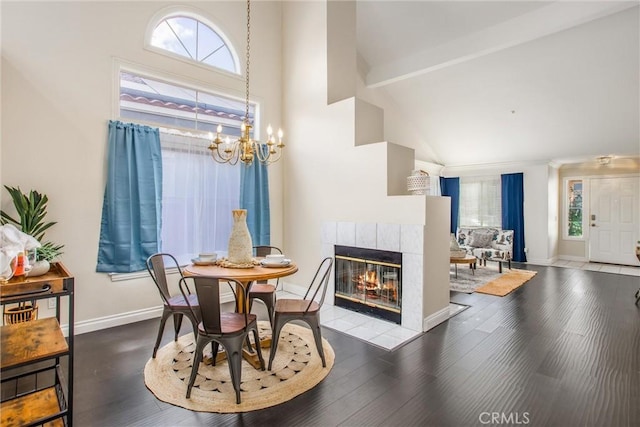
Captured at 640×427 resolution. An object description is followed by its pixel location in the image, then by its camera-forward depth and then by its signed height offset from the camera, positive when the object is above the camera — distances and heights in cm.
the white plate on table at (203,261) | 280 -41
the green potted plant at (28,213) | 285 +0
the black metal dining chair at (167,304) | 270 -77
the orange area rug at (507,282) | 517 -120
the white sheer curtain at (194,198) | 401 +21
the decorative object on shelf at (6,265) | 165 -27
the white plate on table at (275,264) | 272 -42
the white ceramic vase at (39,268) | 207 -35
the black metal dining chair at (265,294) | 318 -78
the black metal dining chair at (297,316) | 262 -83
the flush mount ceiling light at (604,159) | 727 +122
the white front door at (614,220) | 746 -14
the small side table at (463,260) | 597 -84
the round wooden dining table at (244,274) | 242 -45
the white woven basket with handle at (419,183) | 365 +35
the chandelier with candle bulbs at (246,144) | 280 +61
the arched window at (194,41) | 398 +222
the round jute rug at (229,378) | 220 -125
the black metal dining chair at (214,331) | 215 -81
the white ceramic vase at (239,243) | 276 -25
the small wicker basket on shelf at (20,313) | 277 -85
